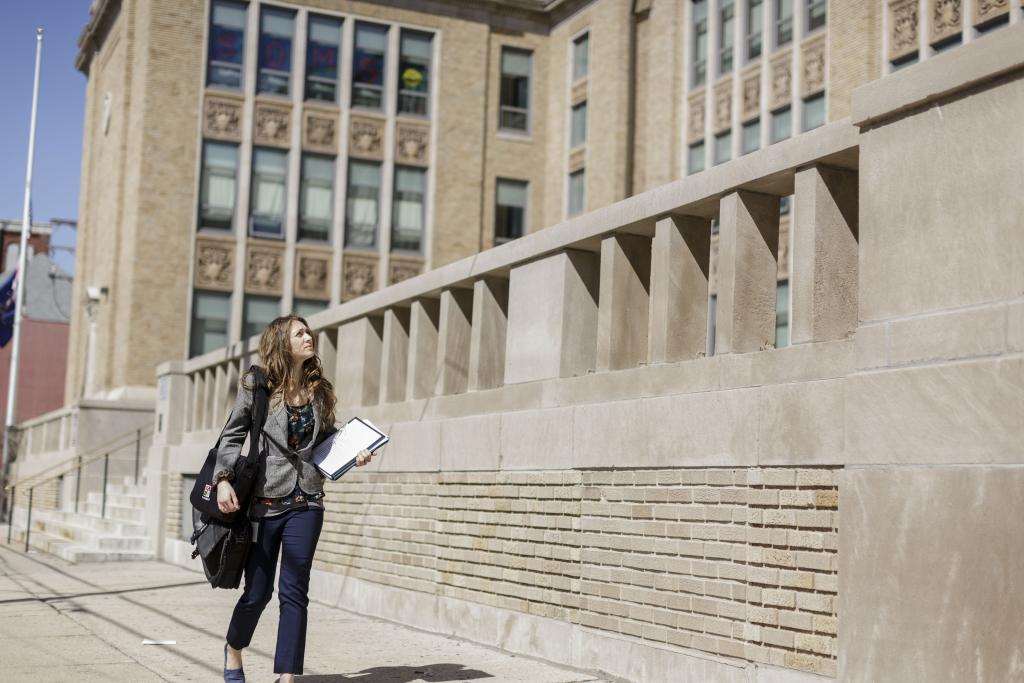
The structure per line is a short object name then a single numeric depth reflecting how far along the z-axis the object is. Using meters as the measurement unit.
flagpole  32.16
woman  6.51
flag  34.25
